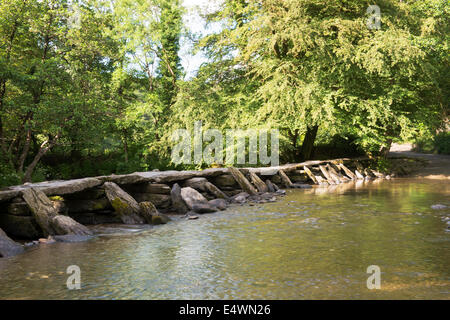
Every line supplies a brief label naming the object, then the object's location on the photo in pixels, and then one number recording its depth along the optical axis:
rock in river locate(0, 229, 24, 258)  7.34
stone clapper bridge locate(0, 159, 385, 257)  8.88
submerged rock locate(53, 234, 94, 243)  8.46
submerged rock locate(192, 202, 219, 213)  12.03
